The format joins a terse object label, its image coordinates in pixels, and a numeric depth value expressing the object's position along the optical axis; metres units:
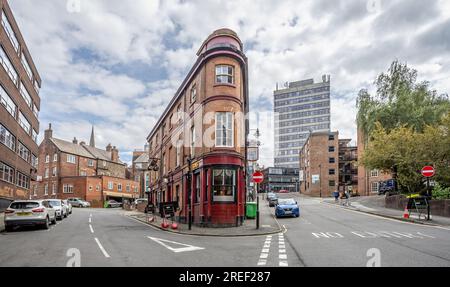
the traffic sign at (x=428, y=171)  21.71
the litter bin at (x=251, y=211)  26.25
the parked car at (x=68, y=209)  33.34
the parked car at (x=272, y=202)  43.44
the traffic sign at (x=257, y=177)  20.35
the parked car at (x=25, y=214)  18.31
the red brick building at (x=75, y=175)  67.12
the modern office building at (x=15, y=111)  29.78
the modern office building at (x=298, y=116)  155.50
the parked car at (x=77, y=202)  60.74
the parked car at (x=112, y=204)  64.39
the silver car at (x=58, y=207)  27.32
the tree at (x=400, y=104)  37.19
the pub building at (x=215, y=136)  21.08
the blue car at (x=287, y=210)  27.05
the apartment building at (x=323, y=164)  78.01
